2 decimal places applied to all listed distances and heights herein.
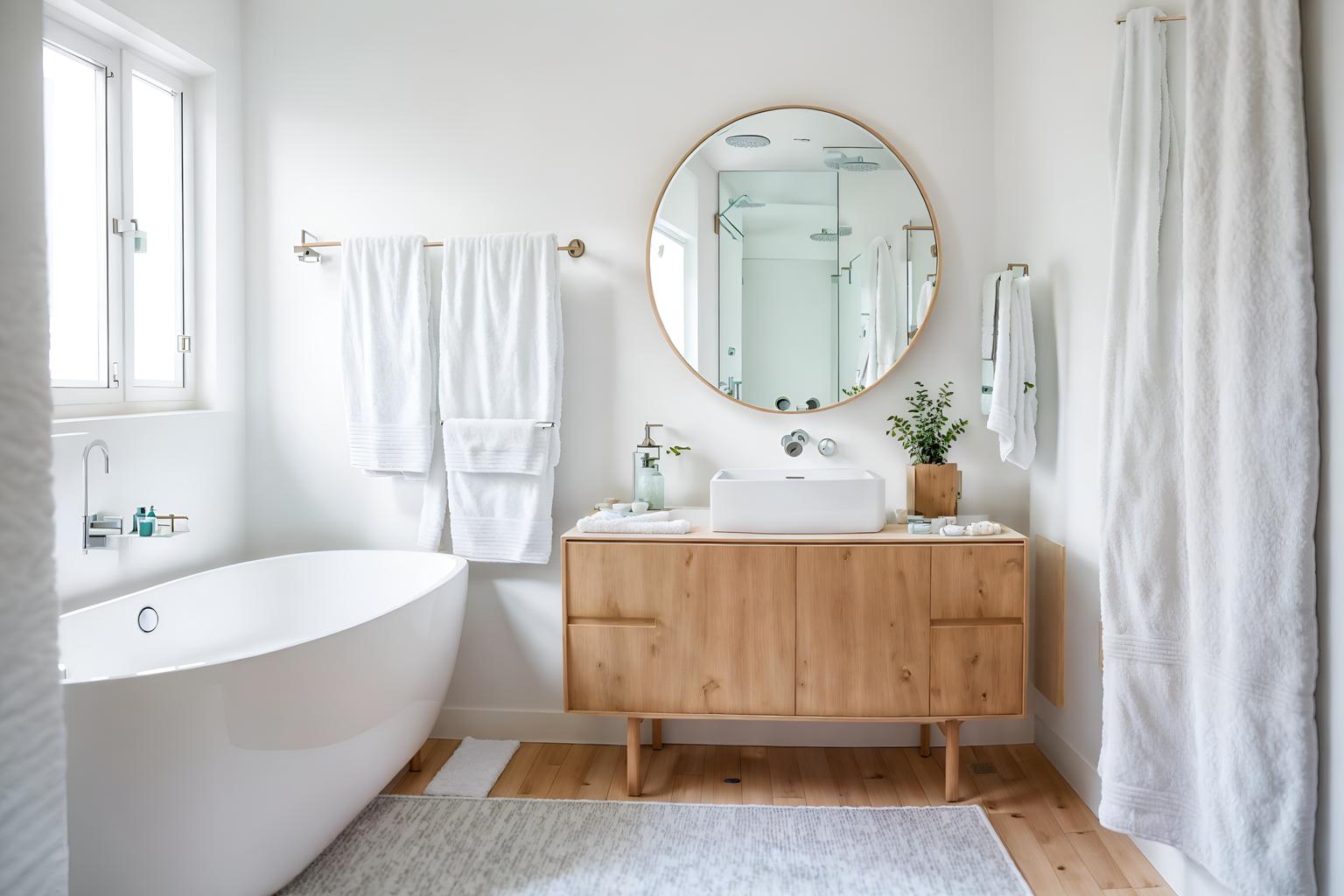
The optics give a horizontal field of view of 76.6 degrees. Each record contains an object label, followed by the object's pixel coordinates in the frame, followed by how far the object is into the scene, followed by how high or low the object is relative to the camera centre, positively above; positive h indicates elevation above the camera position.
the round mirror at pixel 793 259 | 2.70 +0.59
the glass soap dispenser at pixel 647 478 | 2.68 -0.10
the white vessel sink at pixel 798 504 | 2.36 -0.17
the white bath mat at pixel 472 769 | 2.45 -0.98
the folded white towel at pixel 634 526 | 2.38 -0.23
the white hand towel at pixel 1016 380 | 2.43 +0.18
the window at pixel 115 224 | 2.36 +0.67
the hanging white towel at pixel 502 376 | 2.68 +0.22
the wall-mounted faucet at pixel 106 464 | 2.22 -0.04
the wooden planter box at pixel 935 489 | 2.56 -0.14
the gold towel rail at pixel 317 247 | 2.73 +0.65
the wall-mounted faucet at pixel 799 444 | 2.74 +0.00
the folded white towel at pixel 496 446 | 2.66 +0.00
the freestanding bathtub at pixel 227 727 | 1.53 -0.58
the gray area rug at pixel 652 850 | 1.99 -1.01
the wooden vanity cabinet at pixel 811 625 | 2.31 -0.50
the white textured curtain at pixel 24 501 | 0.41 -0.03
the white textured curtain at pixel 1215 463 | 1.49 -0.04
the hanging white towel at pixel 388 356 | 2.74 +0.30
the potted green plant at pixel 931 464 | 2.56 -0.06
